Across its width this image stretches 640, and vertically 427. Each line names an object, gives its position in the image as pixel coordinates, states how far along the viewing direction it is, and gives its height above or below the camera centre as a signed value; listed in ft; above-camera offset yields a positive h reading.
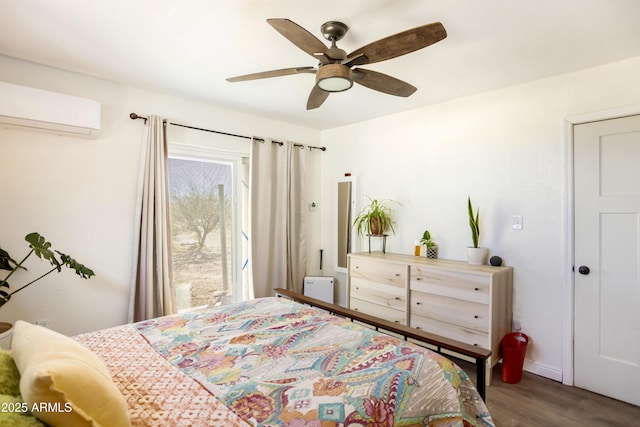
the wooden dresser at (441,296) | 8.25 -2.21
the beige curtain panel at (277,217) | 12.01 +0.04
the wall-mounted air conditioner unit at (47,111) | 7.23 +2.49
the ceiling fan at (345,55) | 5.02 +2.92
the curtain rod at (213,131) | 9.35 +2.99
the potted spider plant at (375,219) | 11.71 +0.00
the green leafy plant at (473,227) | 9.29 -0.20
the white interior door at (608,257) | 7.41 -0.86
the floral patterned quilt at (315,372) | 3.54 -2.07
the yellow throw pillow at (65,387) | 2.51 -1.45
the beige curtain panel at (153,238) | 9.24 -0.65
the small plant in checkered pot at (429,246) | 10.48 -0.87
